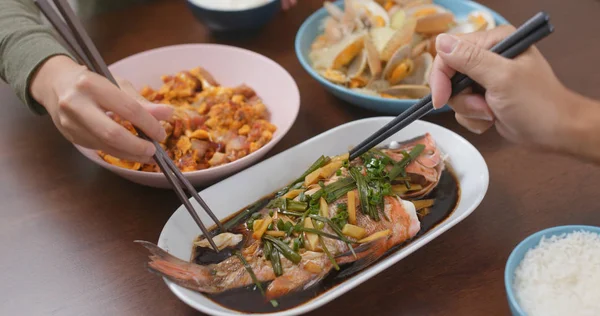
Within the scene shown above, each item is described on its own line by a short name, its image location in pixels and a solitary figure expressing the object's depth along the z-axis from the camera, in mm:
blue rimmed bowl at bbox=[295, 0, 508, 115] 786
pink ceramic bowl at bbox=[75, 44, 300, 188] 815
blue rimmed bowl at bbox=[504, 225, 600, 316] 601
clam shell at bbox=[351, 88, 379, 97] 817
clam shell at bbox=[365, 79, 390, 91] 833
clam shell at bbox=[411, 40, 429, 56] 847
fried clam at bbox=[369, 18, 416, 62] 839
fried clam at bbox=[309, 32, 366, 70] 848
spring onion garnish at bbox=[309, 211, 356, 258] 656
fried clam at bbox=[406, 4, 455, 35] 864
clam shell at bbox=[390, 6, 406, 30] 882
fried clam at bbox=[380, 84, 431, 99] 807
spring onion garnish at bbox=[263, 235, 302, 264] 646
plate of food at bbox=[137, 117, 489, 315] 632
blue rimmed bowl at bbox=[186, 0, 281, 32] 896
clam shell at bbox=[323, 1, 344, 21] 918
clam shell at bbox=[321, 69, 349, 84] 832
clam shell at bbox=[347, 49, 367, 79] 840
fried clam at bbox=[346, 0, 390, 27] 893
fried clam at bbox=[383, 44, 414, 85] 827
